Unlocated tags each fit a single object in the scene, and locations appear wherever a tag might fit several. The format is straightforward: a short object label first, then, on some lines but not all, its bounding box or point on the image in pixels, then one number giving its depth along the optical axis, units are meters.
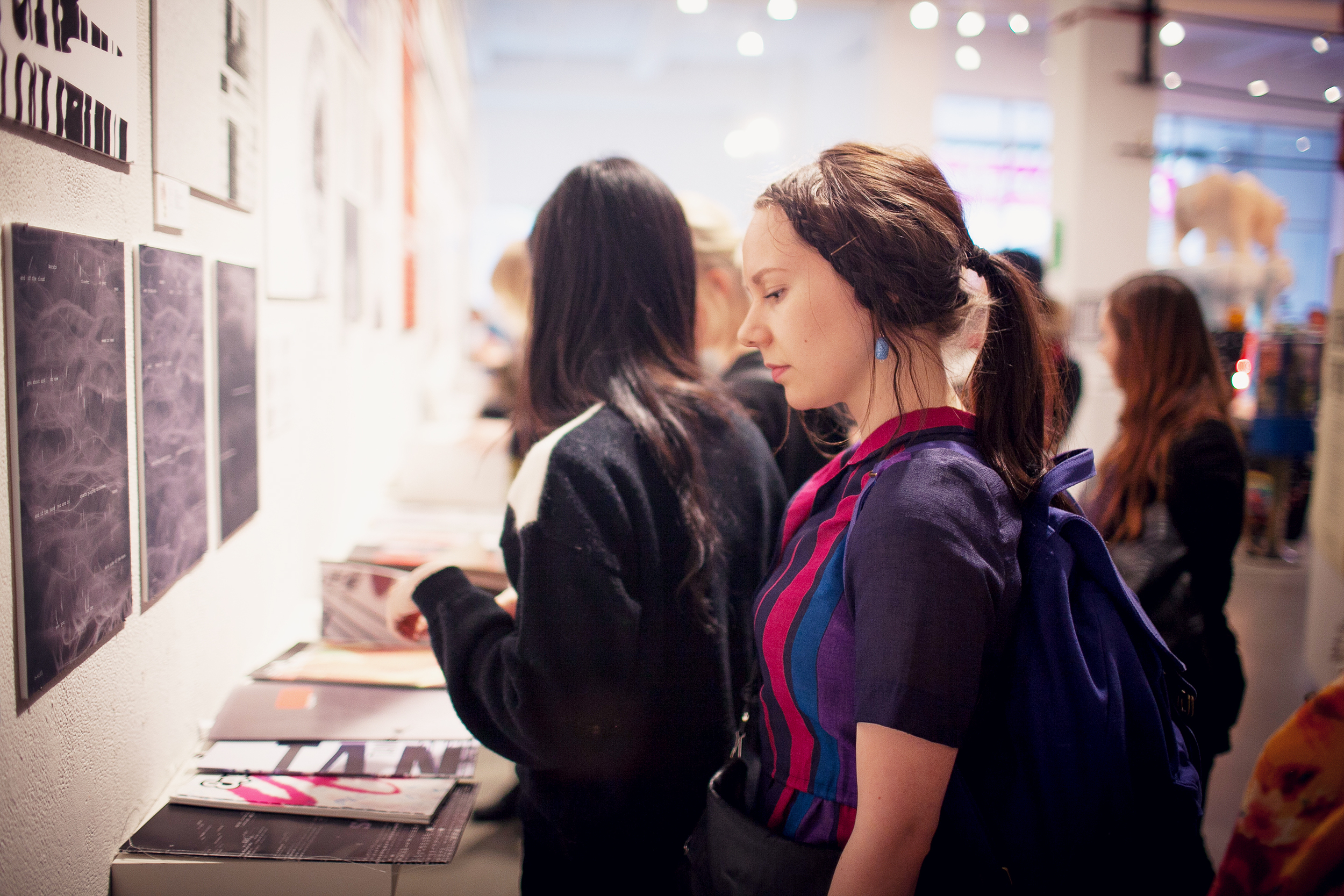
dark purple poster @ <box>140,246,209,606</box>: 1.10
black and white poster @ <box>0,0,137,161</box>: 0.75
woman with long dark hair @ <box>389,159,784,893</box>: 1.09
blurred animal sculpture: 4.98
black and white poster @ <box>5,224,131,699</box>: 0.80
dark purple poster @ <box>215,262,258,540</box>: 1.41
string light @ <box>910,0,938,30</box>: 6.33
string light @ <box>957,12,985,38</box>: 6.13
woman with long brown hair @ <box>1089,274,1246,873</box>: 1.90
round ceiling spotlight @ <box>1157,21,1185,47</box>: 6.27
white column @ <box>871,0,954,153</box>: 7.32
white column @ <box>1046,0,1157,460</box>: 6.20
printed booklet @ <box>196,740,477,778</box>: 1.33
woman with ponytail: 0.80
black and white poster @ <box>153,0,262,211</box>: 1.15
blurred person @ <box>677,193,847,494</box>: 1.78
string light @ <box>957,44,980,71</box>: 7.33
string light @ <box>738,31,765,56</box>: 7.11
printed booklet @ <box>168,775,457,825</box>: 1.23
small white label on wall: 1.13
